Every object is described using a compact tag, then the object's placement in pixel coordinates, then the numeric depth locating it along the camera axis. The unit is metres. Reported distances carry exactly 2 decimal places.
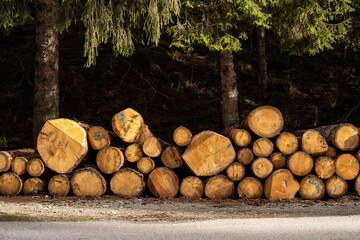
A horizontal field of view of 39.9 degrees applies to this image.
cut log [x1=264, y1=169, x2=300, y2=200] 8.65
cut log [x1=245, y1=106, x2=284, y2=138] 8.73
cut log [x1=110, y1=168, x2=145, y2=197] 8.95
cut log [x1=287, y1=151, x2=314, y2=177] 8.66
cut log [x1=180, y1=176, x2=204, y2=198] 8.89
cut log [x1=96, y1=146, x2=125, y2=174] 8.81
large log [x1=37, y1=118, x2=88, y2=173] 8.73
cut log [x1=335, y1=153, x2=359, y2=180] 8.80
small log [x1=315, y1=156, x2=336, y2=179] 8.73
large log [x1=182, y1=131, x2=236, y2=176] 8.67
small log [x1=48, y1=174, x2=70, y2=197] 8.97
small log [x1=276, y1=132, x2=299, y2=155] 8.72
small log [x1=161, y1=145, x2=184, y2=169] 8.91
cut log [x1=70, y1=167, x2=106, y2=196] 8.91
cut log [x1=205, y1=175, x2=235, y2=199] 8.84
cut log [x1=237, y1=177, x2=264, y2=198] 8.79
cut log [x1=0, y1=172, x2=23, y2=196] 9.09
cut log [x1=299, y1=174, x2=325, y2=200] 8.77
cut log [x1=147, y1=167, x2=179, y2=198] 8.92
